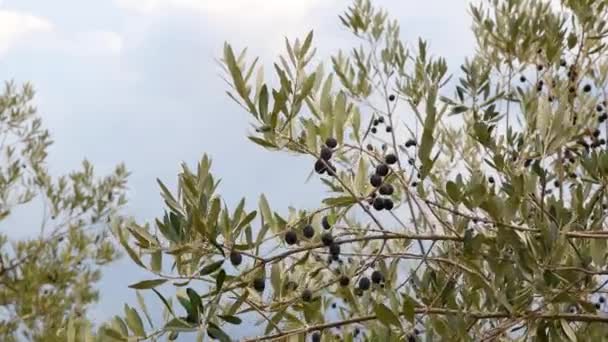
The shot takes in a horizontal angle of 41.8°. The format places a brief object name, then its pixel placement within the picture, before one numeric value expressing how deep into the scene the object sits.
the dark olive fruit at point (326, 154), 2.31
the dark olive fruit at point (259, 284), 2.35
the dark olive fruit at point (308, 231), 2.42
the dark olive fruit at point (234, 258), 2.15
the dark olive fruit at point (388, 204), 2.47
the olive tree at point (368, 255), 2.12
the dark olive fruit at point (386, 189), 2.46
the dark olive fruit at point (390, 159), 2.76
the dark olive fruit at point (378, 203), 2.47
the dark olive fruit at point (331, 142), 2.34
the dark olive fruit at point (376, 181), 2.47
